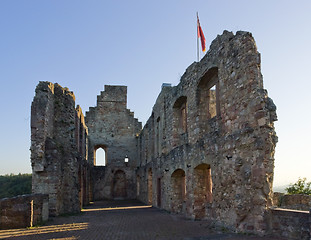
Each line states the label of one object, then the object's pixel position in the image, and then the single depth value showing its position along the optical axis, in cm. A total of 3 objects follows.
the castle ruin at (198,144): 767
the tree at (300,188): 1552
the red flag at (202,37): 1245
